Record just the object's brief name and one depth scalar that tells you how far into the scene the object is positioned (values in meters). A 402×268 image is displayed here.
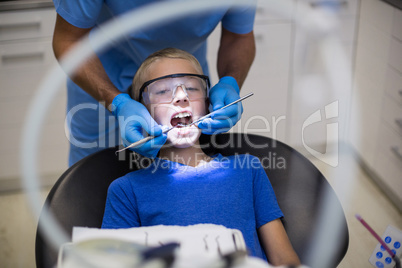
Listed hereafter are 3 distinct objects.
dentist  1.36
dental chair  1.35
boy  1.30
